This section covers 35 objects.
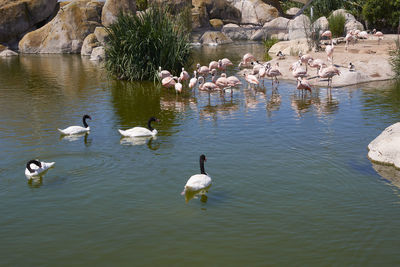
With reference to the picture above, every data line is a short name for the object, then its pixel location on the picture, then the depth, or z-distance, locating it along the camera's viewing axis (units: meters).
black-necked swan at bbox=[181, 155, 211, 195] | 9.04
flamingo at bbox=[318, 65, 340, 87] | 19.45
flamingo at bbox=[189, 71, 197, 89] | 19.28
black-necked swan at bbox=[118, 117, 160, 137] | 12.99
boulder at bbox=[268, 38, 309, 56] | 28.58
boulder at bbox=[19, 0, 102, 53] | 43.31
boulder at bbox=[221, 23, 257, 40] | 53.38
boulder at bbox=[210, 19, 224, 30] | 56.31
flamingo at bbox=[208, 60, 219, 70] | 23.42
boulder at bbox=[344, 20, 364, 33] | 35.03
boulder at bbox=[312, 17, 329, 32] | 32.98
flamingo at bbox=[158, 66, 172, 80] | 21.26
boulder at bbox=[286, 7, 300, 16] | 64.89
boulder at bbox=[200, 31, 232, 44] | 47.94
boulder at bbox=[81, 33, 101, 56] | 40.31
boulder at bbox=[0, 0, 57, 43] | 47.34
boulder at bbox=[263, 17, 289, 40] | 50.25
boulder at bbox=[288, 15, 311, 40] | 34.79
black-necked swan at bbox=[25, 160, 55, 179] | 9.99
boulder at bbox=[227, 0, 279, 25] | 59.22
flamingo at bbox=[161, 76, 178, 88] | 19.89
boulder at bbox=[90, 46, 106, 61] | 35.72
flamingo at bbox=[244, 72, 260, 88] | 19.45
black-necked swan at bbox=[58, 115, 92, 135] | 13.34
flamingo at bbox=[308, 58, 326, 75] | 21.20
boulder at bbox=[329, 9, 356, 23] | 34.96
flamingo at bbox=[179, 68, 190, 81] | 20.58
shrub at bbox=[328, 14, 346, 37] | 33.78
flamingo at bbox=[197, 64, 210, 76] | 22.17
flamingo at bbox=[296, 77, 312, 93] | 18.09
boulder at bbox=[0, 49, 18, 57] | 42.19
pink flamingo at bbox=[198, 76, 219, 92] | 18.38
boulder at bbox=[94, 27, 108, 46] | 39.38
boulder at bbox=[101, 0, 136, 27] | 42.22
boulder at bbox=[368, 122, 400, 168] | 10.53
